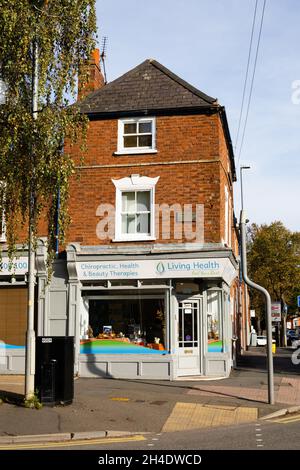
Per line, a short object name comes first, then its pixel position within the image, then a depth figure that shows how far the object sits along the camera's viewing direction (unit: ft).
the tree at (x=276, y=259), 139.13
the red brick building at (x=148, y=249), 55.52
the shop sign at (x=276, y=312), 79.92
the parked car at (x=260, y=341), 159.74
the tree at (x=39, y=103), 38.01
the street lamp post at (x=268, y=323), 40.57
